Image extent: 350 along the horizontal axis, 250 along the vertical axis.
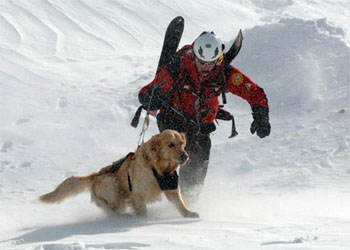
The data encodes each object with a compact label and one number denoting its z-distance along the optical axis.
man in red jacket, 12.50
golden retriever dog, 11.74
